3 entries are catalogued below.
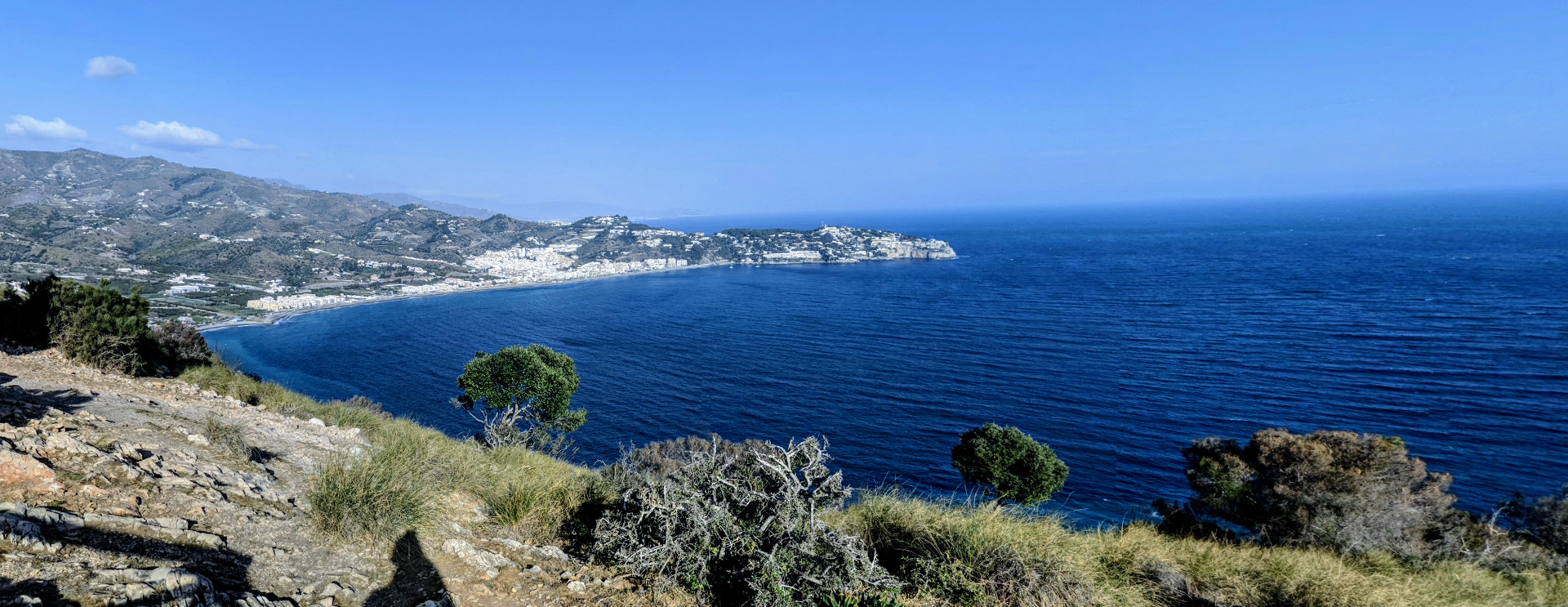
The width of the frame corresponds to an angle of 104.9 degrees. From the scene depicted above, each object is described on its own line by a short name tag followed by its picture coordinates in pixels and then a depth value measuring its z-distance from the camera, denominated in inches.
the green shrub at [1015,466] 863.7
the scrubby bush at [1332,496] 425.7
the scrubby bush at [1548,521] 503.5
